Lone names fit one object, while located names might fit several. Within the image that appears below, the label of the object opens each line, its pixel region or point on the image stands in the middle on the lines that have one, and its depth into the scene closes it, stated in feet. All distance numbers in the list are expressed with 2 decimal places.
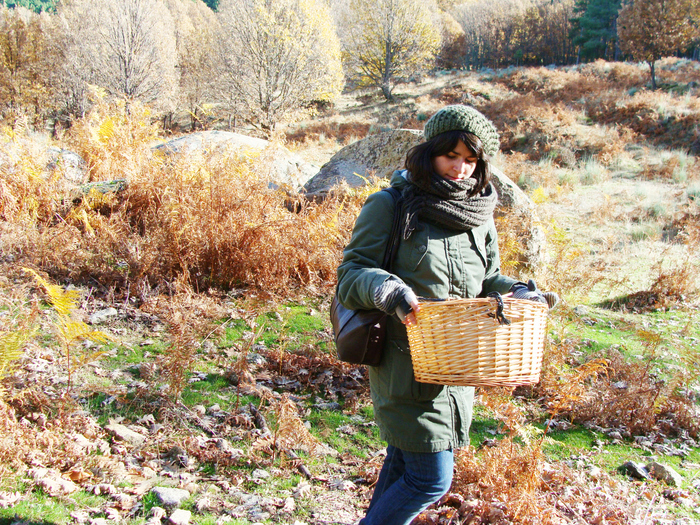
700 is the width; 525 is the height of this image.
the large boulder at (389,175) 22.57
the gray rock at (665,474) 10.60
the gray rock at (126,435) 9.50
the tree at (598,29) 134.10
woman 6.13
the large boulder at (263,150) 20.47
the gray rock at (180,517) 7.61
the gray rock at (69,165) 19.94
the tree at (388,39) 112.68
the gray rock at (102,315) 14.19
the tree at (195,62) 89.78
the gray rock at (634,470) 10.79
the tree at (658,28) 81.97
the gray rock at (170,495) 8.03
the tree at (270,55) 69.15
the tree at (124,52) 72.23
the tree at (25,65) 81.87
